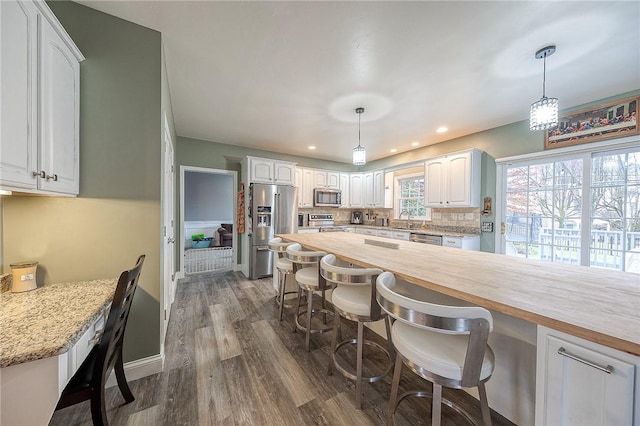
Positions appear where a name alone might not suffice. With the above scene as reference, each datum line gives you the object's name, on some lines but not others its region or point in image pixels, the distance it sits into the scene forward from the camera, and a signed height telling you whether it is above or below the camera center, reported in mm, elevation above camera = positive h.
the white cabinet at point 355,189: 5824 +573
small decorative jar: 1262 -397
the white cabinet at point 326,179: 5348 +776
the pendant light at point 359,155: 2711 +684
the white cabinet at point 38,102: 972 +542
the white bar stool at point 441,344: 865 -622
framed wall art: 2402 +1045
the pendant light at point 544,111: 1728 +800
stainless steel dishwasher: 3805 -479
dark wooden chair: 1055 -818
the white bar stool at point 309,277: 1965 -611
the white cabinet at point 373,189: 5362 +553
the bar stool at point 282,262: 2453 -596
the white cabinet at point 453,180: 3582 +544
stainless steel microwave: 5301 +324
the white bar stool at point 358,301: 1419 -602
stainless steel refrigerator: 4117 -188
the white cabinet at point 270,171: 4199 +771
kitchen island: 696 -360
